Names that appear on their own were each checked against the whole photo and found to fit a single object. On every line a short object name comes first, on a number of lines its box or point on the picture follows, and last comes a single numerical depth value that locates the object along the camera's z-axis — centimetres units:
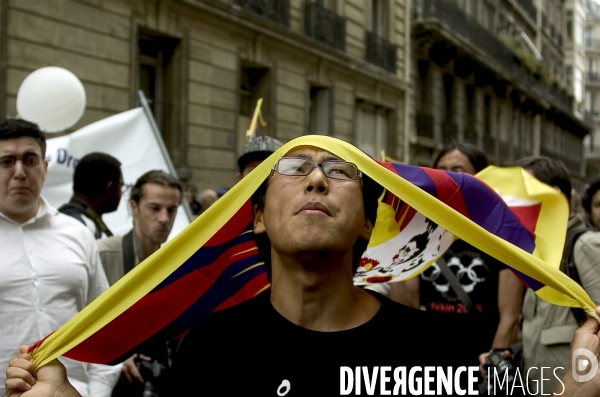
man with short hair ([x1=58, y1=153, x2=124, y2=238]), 420
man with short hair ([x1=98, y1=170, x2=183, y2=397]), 379
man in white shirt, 284
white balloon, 546
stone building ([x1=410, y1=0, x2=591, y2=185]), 2191
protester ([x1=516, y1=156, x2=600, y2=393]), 295
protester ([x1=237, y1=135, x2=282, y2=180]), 381
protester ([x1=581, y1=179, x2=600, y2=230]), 404
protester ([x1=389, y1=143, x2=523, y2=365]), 372
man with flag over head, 182
